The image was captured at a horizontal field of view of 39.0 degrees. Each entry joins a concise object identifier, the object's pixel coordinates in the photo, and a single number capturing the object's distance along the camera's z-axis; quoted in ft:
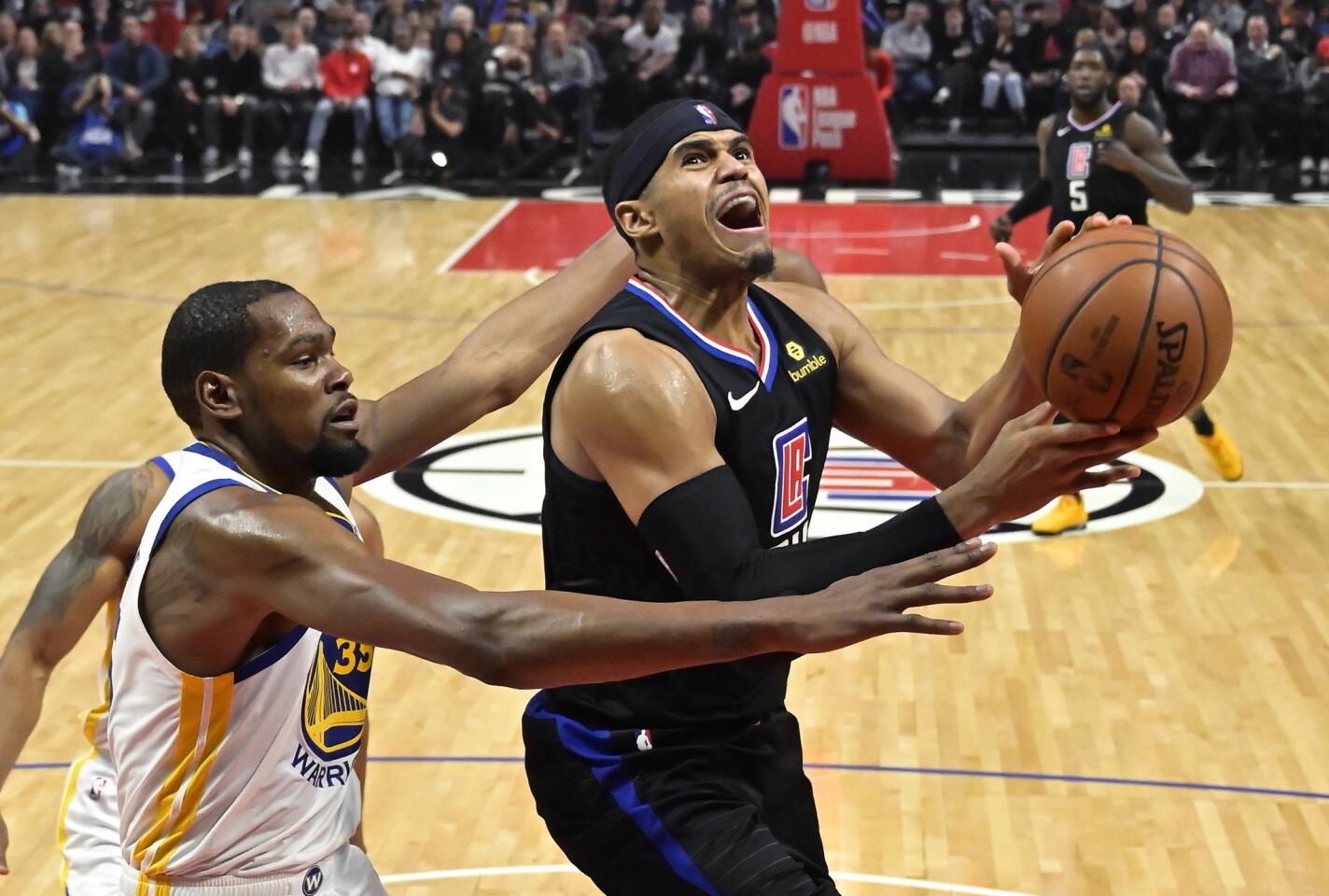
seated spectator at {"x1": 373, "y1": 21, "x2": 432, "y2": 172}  64.80
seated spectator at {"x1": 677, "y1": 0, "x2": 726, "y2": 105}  65.62
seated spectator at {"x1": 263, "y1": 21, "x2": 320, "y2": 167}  66.13
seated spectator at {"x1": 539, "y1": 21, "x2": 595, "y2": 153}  64.75
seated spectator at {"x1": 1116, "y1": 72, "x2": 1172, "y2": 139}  55.95
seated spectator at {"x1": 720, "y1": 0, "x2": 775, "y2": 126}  64.59
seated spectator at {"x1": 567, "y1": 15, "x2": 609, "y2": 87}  65.57
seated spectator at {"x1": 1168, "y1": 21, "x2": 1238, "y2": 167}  62.64
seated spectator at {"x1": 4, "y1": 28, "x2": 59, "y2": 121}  65.72
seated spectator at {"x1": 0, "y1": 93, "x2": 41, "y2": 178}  64.54
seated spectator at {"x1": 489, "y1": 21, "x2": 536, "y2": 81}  63.82
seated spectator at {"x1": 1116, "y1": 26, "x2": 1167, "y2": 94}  61.93
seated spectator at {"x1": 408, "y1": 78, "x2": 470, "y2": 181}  64.03
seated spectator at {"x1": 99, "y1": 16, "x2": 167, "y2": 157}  65.87
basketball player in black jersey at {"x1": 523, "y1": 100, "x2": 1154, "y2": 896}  11.28
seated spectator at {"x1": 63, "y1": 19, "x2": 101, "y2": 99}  65.87
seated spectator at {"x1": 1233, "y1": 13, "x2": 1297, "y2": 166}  62.44
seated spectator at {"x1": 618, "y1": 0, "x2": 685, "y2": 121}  65.82
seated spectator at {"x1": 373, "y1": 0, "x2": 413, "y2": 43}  66.80
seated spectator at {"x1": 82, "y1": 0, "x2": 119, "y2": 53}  69.92
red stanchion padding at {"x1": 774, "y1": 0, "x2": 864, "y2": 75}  60.39
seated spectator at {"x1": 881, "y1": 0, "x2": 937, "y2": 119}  66.95
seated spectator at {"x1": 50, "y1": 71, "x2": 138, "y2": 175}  64.08
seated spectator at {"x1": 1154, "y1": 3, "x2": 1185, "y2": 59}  63.62
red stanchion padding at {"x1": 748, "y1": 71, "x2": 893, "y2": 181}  61.11
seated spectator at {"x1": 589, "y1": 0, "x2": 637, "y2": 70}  67.36
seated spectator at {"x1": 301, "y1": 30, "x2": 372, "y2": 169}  65.46
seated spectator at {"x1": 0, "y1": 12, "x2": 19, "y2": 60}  66.59
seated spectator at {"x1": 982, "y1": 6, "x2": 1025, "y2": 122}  65.77
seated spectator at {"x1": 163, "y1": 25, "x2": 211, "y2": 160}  66.28
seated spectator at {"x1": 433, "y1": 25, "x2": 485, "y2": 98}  64.23
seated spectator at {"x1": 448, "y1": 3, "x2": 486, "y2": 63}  64.59
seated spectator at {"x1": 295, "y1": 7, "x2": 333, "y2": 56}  67.31
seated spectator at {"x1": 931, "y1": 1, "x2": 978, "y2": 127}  66.64
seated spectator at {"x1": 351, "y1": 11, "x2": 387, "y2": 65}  65.62
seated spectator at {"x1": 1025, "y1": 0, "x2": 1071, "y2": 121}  64.85
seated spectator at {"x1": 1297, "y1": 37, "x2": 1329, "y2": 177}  62.08
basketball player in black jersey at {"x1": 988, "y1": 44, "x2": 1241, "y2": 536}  30.53
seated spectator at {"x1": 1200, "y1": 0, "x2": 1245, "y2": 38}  64.39
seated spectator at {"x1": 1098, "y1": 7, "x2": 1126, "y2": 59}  63.24
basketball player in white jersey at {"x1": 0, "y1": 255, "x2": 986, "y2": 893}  9.37
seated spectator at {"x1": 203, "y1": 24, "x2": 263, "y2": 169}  66.39
